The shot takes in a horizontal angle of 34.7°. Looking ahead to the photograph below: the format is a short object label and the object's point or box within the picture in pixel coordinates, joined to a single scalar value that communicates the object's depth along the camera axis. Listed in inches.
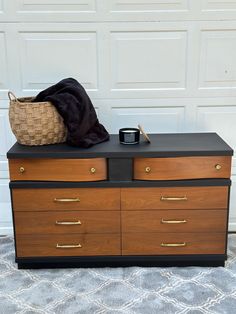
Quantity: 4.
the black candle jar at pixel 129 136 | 81.7
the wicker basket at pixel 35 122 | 76.8
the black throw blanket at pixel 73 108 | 77.7
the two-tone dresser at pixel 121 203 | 77.1
